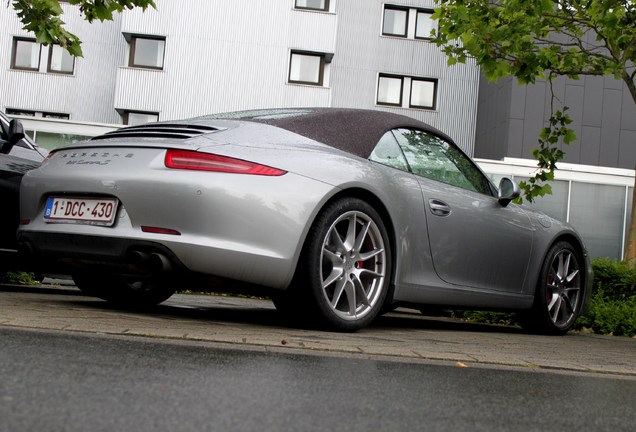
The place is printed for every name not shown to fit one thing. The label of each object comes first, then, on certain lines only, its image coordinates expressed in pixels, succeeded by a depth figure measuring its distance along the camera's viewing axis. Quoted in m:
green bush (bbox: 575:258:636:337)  8.06
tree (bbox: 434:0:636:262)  10.20
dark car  6.48
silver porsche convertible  4.71
